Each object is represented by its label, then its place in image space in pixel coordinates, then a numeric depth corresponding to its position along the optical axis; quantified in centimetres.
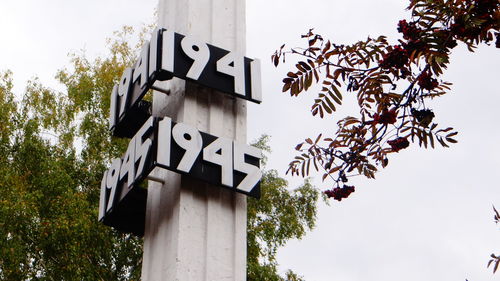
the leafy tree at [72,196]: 1415
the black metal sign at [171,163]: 692
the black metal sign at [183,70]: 743
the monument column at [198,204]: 668
